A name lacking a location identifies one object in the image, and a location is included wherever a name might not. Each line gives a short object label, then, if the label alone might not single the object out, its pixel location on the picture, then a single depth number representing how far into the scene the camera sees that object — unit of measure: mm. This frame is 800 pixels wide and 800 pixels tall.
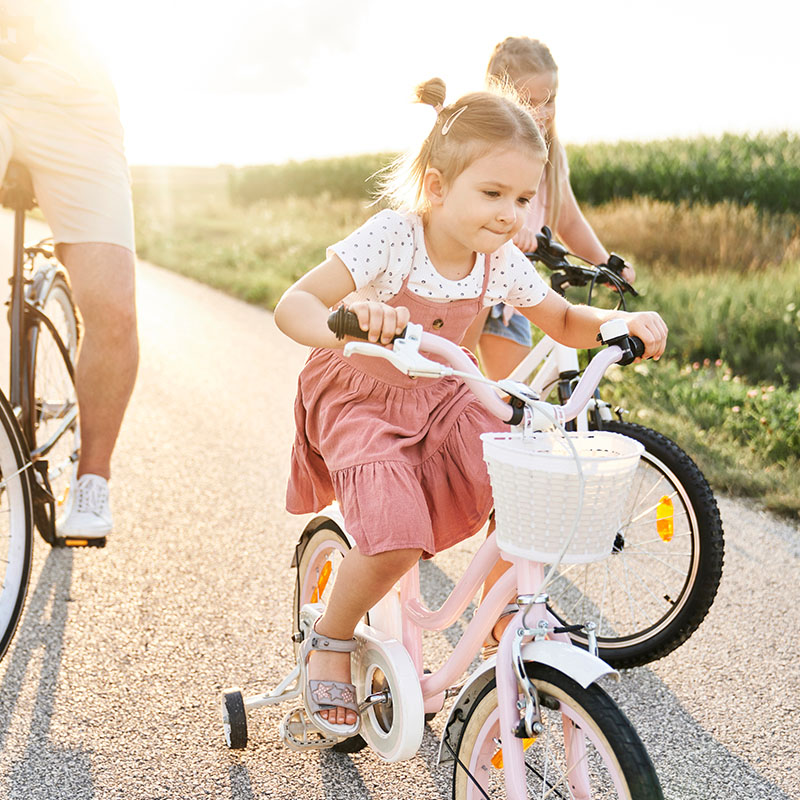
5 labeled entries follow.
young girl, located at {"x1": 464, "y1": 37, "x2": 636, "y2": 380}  3646
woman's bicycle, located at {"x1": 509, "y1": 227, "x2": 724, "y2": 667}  3199
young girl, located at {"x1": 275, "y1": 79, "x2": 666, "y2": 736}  2227
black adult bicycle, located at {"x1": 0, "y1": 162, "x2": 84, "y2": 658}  3057
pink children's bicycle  1799
